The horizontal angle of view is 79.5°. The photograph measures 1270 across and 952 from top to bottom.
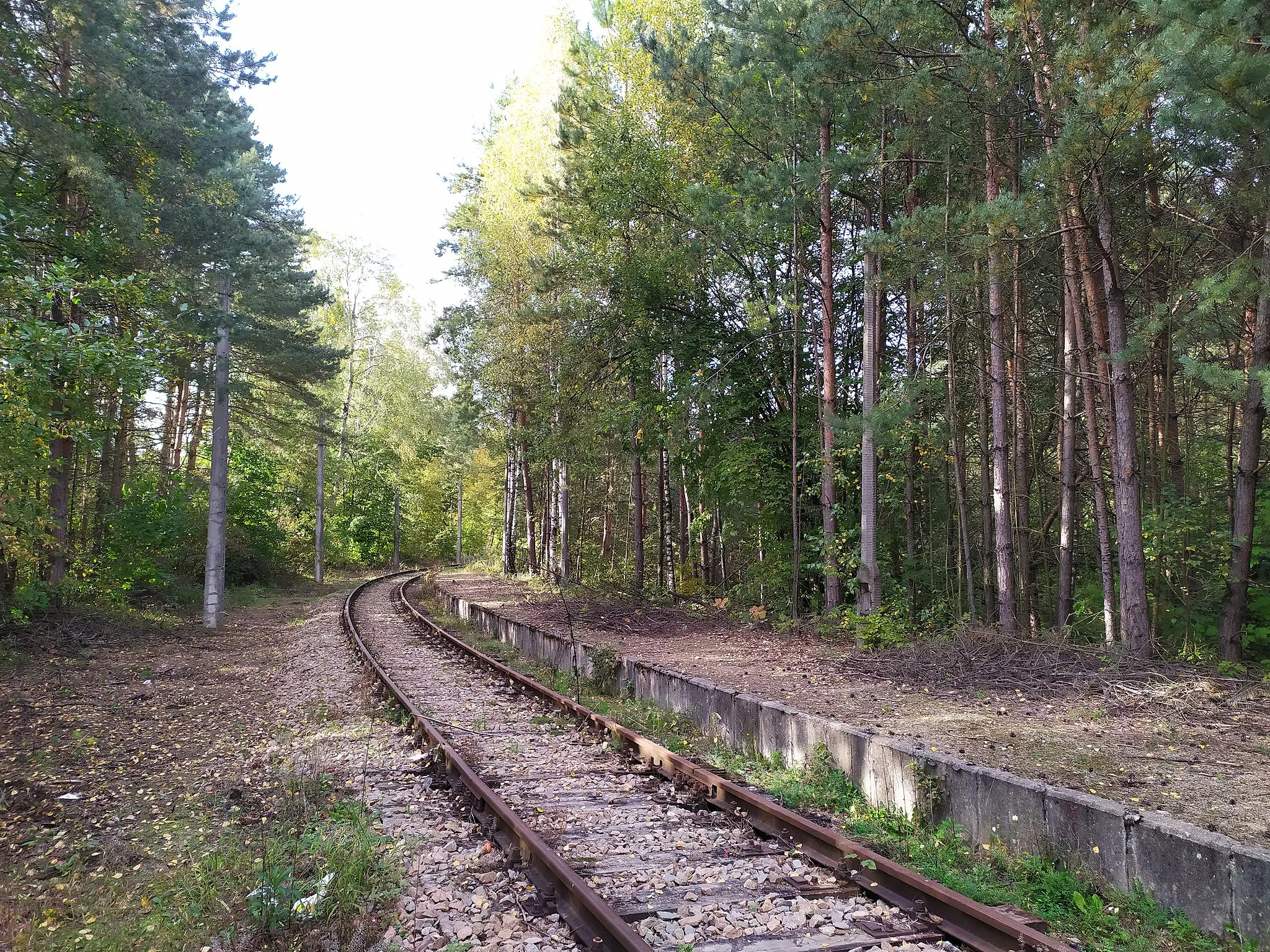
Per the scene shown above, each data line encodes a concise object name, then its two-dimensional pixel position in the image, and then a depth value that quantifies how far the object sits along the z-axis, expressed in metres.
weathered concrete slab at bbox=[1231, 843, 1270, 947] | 3.44
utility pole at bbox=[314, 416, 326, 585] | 29.47
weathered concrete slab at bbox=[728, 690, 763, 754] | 7.14
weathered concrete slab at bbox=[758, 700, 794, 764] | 6.67
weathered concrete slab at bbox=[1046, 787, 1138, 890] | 4.06
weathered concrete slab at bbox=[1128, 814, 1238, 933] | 3.61
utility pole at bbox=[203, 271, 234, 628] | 16.41
